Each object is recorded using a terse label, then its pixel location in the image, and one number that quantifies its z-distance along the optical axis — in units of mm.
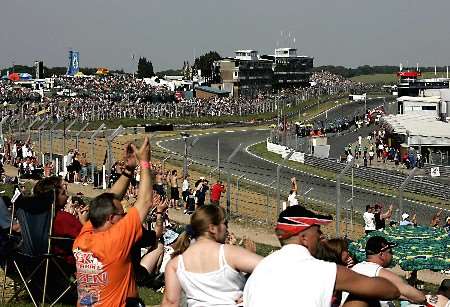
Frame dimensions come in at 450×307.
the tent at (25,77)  158850
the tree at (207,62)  192812
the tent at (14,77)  145750
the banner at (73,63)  158750
